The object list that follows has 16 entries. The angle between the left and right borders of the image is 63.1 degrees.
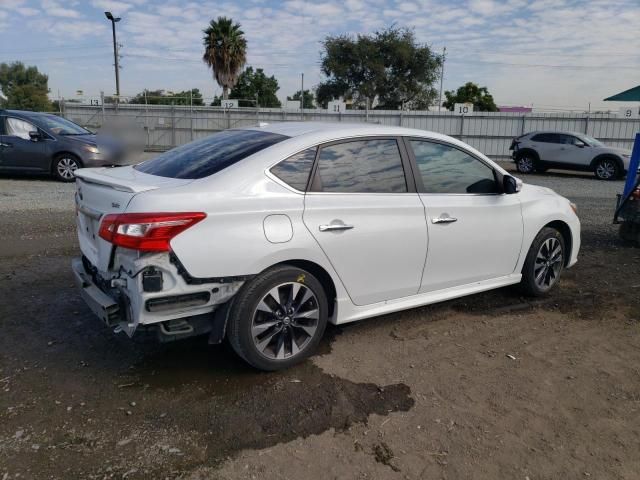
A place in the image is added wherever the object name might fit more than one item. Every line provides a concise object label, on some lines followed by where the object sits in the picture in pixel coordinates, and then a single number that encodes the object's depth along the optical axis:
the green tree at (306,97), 60.88
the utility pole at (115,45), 32.67
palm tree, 37.50
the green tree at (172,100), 24.97
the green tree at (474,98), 59.47
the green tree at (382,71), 39.91
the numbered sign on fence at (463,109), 23.12
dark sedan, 11.58
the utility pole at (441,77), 42.16
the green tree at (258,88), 62.69
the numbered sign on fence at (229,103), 25.50
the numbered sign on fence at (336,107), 24.02
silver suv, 16.92
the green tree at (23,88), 57.97
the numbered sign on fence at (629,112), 21.98
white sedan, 3.01
